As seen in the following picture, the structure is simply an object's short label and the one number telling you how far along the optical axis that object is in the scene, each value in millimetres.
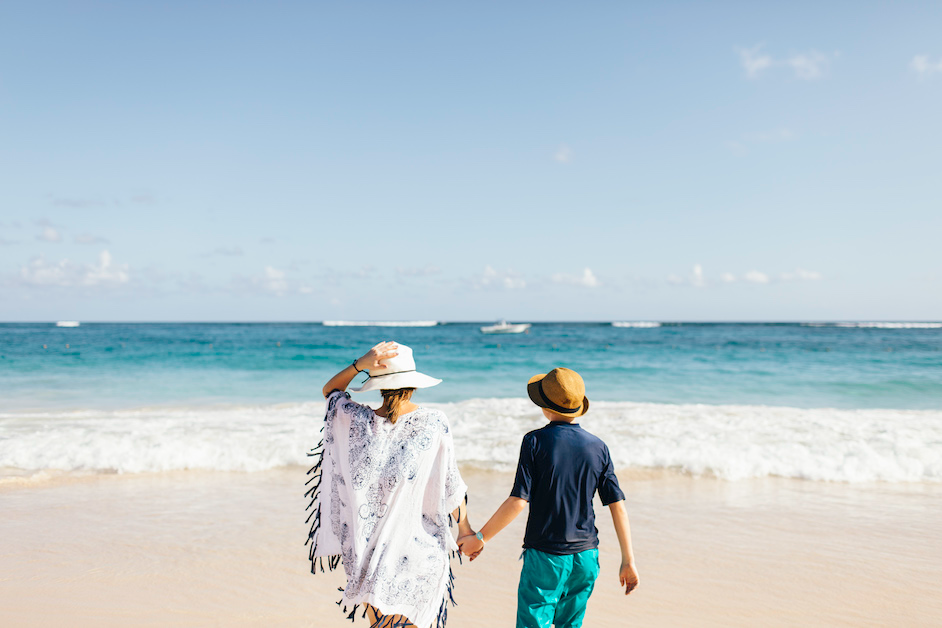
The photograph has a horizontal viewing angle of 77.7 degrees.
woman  2350
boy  2494
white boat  67938
